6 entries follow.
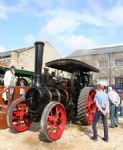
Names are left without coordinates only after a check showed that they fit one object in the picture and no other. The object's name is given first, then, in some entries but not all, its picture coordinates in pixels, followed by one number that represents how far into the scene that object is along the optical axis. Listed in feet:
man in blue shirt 11.81
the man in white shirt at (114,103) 15.35
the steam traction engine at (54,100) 12.09
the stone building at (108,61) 50.02
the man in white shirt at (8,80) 15.99
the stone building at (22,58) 45.04
